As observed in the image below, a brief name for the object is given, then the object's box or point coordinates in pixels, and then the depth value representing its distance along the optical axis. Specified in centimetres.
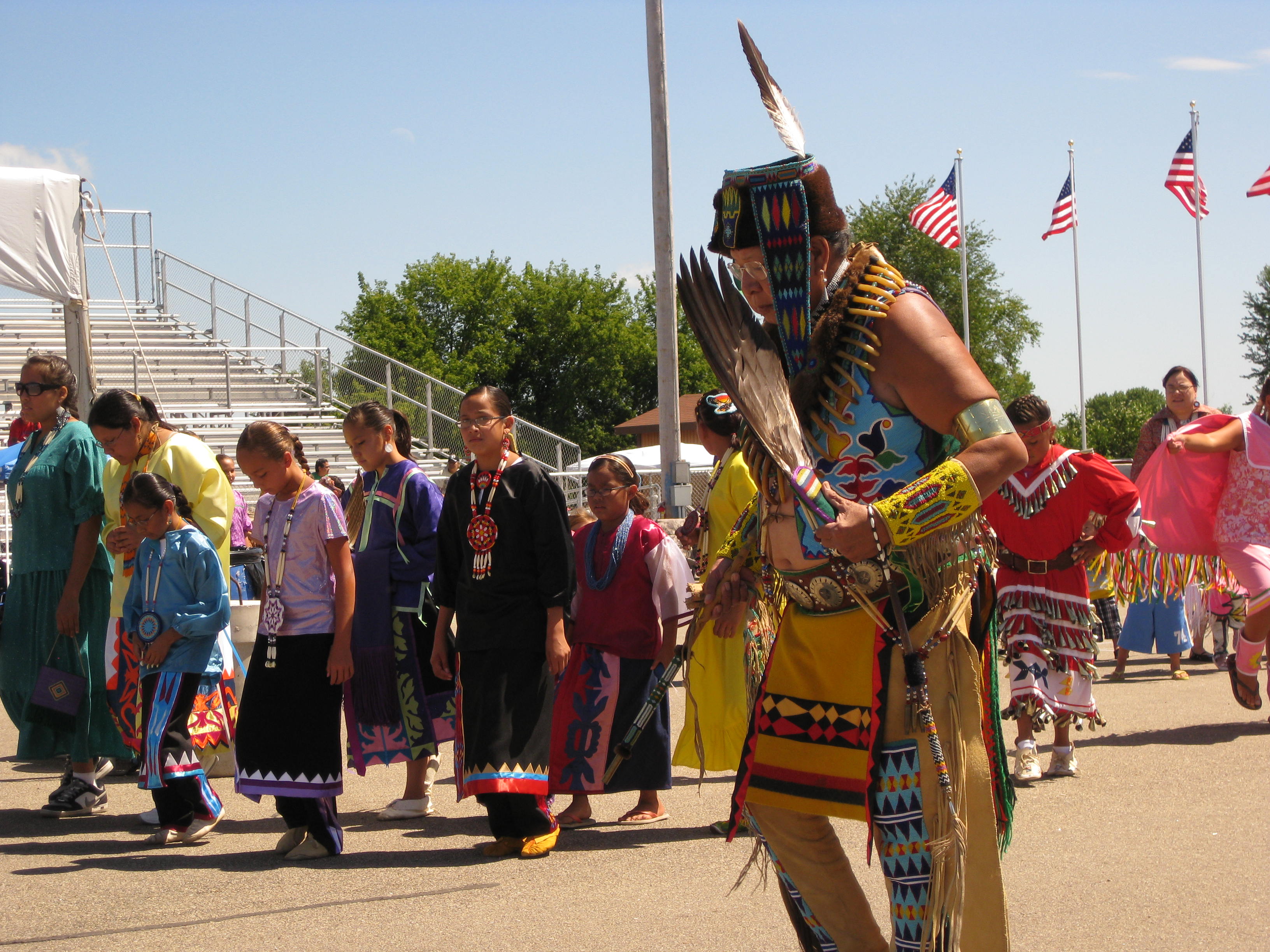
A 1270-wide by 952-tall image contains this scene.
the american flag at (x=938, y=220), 2569
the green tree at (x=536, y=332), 6131
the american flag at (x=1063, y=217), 2942
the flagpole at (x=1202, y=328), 3064
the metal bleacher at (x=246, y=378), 2172
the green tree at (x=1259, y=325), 6075
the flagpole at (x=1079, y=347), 3738
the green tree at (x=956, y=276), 5628
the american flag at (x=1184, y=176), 2670
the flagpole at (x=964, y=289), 3345
